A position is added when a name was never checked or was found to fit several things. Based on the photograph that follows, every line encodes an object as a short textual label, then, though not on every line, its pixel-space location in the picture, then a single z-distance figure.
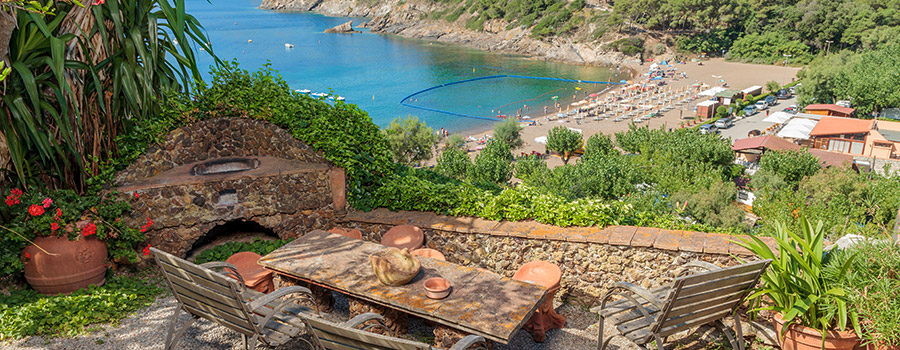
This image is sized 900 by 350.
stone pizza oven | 5.64
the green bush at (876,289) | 3.12
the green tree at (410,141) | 31.45
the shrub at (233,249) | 5.80
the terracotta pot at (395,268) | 3.82
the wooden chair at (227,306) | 3.37
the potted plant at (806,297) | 3.29
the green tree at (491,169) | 21.09
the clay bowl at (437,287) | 3.68
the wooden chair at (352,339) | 2.63
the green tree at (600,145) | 27.15
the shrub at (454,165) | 20.91
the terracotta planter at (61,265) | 4.75
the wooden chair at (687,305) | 3.24
